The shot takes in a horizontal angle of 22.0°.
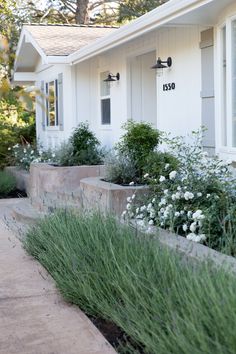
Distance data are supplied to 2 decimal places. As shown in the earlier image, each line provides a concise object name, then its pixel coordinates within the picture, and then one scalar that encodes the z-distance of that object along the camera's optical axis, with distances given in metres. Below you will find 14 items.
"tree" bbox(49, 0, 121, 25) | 29.78
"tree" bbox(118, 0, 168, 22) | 29.58
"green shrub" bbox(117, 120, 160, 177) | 9.90
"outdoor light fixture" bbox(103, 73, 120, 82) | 13.08
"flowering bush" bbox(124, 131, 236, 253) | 6.22
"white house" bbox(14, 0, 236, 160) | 8.35
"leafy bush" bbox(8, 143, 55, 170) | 14.71
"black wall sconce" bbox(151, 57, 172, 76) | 10.55
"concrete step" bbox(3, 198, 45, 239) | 9.91
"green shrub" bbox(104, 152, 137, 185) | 9.52
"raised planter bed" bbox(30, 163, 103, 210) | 12.13
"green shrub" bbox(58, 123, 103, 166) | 12.95
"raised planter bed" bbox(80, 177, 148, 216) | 8.41
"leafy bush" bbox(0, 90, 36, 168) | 17.67
